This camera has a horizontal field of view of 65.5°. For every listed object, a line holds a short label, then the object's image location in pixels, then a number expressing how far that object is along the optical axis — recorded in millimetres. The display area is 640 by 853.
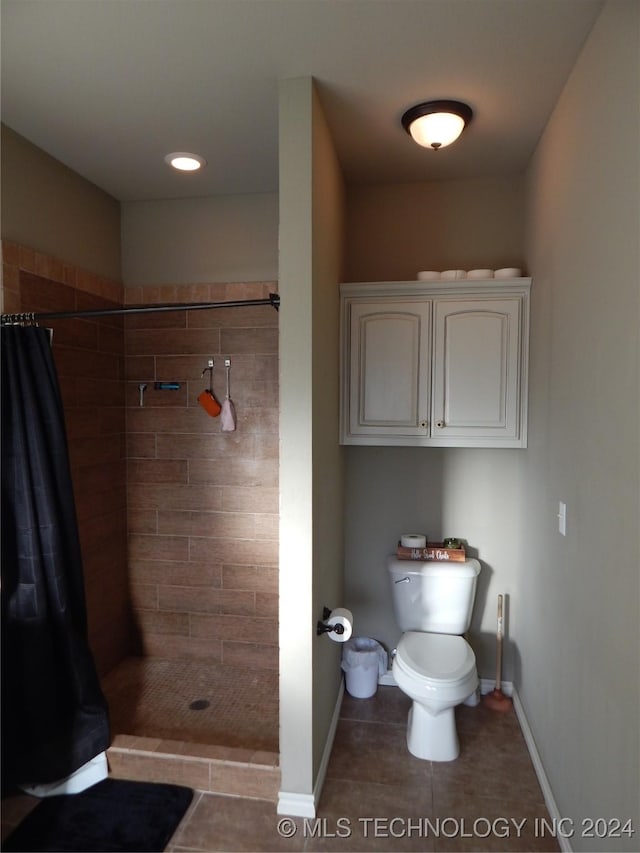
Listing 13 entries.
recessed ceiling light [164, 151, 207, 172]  2262
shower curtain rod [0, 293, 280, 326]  1829
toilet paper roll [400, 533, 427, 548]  2488
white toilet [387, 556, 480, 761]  2051
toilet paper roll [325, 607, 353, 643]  1935
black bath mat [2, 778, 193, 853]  1694
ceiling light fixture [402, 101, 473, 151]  1865
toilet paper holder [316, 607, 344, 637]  1871
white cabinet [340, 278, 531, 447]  2295
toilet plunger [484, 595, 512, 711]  2439
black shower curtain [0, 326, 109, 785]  1848
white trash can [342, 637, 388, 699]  2525
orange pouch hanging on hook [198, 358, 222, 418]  2640
